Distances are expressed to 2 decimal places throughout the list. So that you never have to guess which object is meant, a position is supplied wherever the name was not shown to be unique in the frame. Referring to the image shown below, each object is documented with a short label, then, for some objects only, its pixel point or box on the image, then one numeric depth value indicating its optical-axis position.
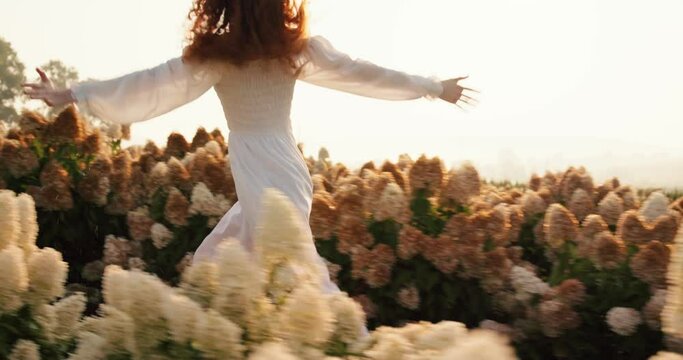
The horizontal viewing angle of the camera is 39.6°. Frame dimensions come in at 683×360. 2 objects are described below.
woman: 3.92
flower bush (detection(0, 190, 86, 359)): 2.10
